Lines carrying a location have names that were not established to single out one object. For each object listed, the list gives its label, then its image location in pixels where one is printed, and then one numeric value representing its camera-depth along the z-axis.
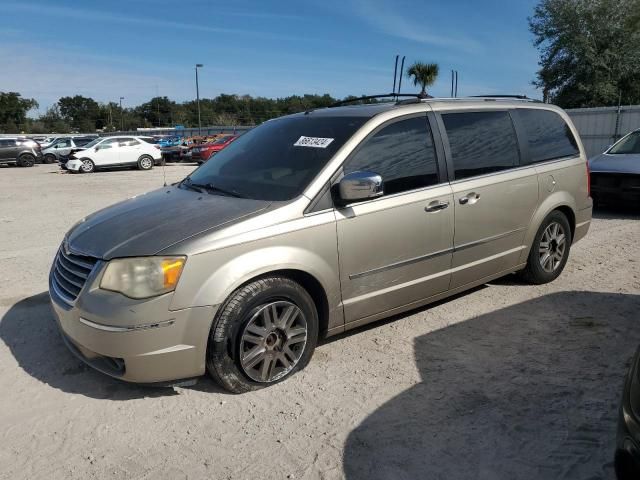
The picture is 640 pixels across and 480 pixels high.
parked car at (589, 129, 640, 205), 8.72
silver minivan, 3.02
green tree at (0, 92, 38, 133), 75.50
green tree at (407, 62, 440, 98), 36.19
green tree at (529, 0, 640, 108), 27.72
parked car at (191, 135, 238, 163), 26.08
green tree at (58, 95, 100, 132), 90.94
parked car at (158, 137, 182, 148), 35.21
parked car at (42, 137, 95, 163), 30.12
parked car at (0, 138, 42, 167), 27.58
